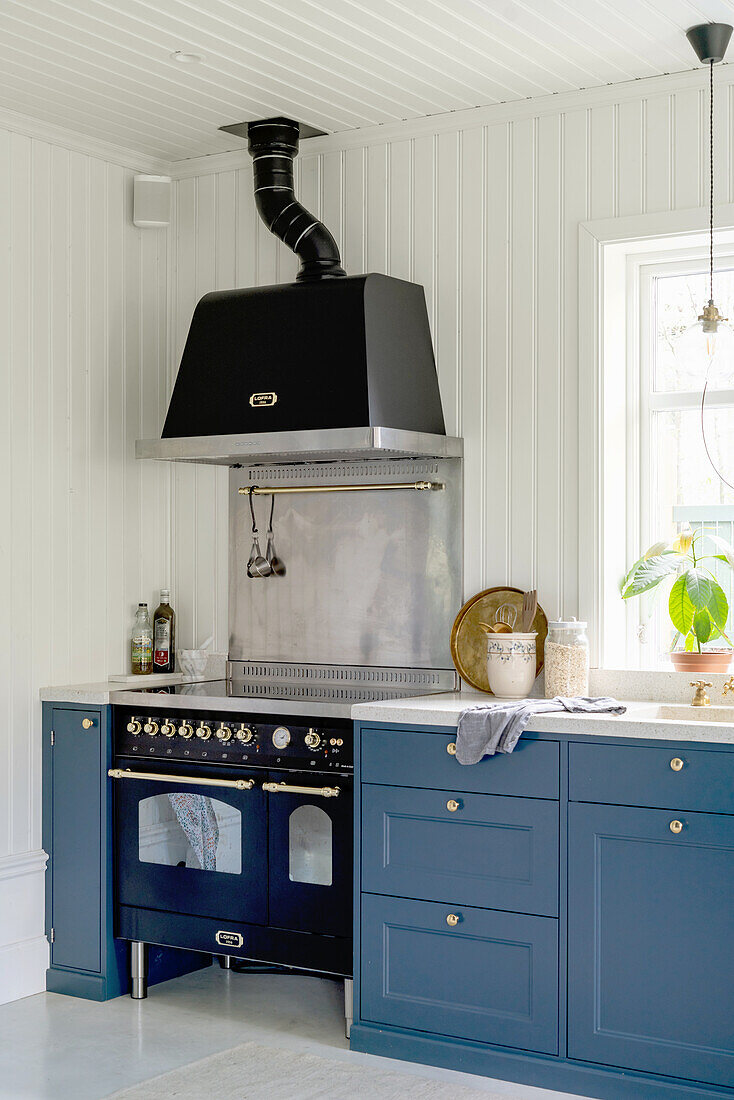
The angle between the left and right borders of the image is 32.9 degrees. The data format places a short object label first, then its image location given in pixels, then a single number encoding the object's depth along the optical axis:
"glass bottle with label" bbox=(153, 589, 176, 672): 4.28
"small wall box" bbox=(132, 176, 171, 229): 4.26
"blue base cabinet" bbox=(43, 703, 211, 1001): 3.74
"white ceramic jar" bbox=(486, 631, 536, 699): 3.49
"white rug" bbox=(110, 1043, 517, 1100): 2.99
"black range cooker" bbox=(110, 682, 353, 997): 3.38
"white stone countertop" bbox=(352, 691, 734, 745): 2.83
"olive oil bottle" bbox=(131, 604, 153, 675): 4.23
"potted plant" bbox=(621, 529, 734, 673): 3.38
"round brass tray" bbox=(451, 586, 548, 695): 3.72
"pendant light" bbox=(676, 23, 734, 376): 3.17
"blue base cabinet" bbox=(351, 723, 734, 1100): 2.82
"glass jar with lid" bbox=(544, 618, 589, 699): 3.42
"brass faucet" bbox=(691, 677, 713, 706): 3.29
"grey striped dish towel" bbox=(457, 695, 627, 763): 3.03
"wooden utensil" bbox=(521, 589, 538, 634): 3.54
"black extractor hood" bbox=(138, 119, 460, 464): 3.52
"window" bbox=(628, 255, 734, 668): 3.62
